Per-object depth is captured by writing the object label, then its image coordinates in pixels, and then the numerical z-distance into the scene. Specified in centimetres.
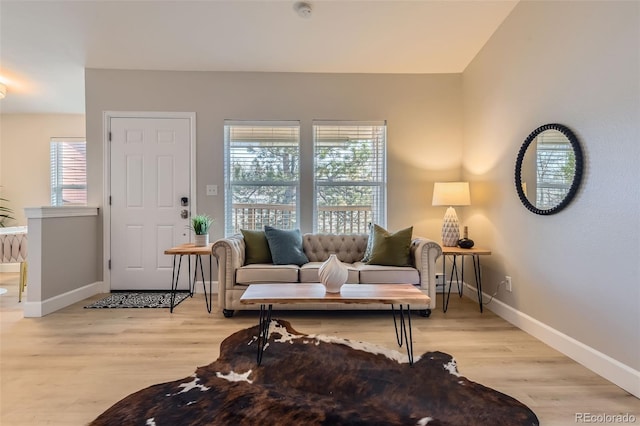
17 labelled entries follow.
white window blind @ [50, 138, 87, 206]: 502
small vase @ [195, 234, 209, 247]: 334
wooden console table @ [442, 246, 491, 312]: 306
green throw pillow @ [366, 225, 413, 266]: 313
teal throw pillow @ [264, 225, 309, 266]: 321
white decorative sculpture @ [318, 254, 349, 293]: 214
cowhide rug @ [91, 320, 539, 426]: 150
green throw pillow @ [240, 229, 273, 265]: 325
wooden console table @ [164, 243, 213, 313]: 305
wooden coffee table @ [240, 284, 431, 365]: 201
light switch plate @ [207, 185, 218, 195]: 381
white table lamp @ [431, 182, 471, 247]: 338
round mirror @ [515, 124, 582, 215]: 218
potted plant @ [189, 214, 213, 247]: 334
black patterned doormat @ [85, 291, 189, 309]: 327
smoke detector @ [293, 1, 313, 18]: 282
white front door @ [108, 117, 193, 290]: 378
